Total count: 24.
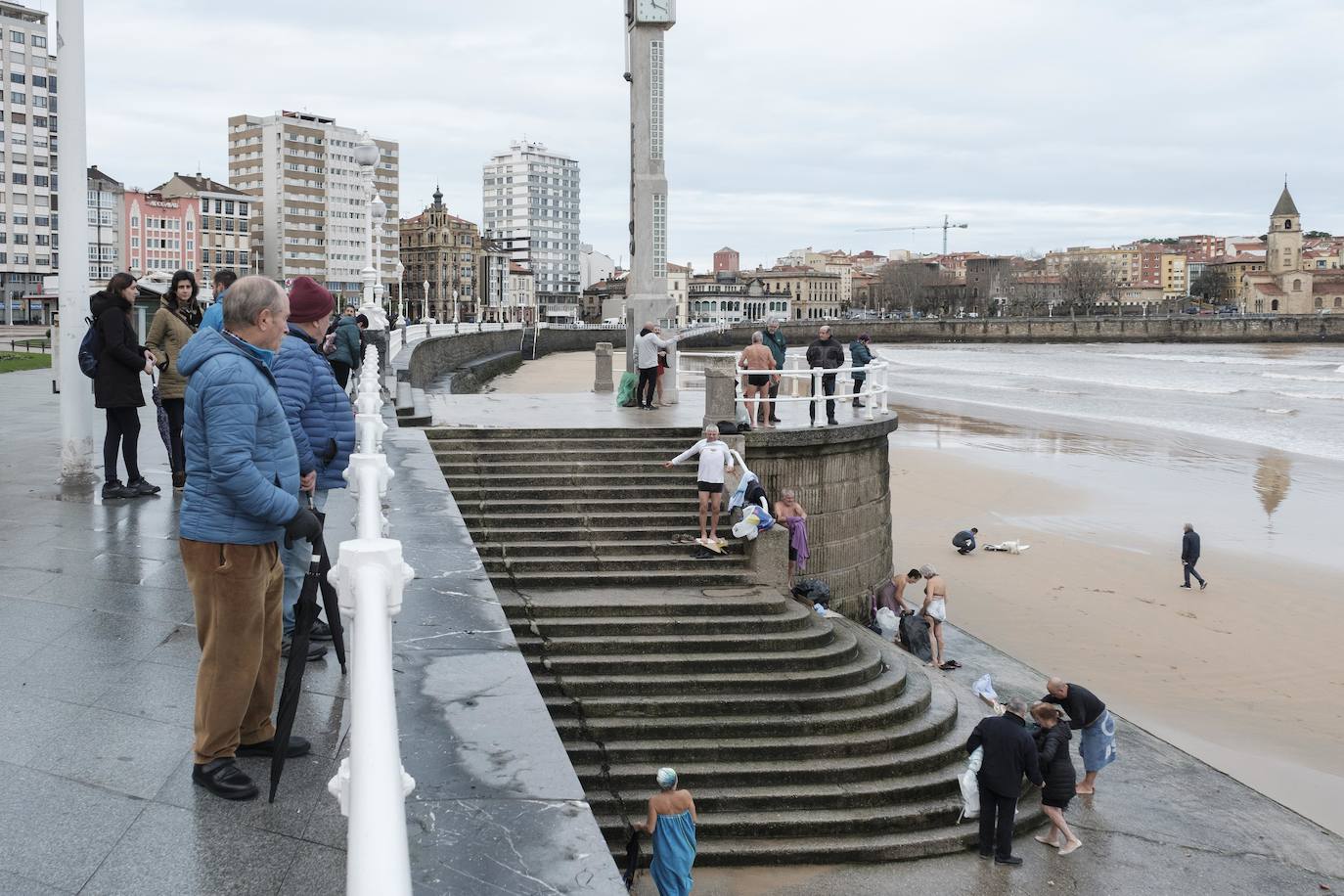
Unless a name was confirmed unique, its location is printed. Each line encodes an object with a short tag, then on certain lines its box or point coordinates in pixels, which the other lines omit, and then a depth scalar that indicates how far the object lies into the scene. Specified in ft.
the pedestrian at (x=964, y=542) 65.41
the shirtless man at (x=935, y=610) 40.68
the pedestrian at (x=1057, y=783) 27.02
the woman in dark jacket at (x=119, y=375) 27.04
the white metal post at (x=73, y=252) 28.45
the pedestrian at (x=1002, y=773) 25.07
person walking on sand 57.57
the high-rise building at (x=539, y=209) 591.78
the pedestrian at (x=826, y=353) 48.65
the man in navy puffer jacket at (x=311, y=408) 15.78
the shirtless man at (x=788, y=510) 39.93
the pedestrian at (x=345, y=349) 40.55
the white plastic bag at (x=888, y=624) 42.63
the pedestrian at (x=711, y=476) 35.45
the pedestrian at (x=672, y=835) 21.18
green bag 56.18
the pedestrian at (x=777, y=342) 55.26
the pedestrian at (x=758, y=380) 44.09
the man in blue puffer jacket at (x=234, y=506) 11.12
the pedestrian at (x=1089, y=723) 29.84
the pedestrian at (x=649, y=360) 54.19
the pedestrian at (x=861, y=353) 52.03
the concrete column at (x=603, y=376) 69.82
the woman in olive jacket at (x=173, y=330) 27.12
